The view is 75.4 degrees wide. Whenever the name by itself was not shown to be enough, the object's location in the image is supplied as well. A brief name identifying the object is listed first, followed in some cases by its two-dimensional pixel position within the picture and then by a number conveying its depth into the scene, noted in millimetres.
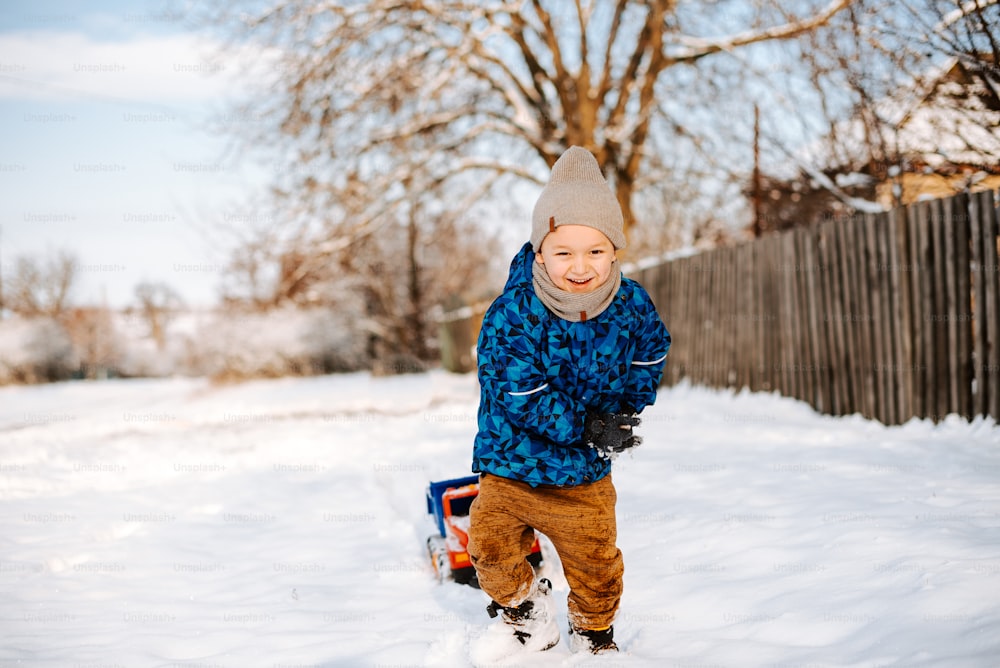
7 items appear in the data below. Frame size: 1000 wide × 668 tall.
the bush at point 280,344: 17203
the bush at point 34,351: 20891
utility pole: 8250
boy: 2123
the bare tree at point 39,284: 35031
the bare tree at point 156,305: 46125
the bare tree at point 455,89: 10008
